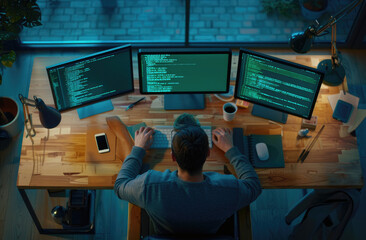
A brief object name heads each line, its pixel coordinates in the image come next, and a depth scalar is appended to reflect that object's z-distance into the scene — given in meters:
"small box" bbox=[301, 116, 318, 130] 2.60
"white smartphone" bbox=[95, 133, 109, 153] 2.48
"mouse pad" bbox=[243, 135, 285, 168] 2.43
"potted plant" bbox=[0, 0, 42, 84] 2.85
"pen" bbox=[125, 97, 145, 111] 2.67
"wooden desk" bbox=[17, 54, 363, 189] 2.39
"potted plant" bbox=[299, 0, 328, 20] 4.16
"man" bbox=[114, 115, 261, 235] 1.89
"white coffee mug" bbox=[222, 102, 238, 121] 2.58
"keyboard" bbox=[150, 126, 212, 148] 2.51
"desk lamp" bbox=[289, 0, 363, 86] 2.28
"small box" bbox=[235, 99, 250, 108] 2.66
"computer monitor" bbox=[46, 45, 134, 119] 2.28
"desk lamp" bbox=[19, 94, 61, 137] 2.21
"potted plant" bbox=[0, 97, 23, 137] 3.32
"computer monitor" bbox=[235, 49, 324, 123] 2.24
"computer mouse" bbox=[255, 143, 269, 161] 2.42
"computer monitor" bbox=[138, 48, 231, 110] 2.30
